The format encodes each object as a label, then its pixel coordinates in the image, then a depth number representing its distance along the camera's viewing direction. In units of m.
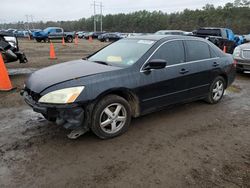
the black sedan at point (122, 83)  3.22
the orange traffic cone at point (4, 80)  6.02
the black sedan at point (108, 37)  34.88
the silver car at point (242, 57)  8.02
